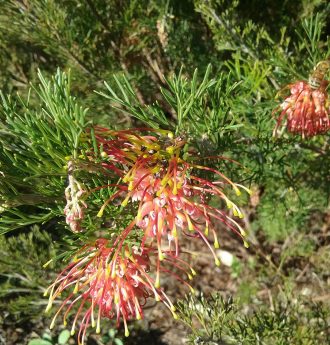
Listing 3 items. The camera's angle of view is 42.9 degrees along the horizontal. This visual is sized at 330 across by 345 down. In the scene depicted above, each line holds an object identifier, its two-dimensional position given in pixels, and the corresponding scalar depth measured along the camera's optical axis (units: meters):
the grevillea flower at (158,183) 0.18
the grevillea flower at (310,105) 0.26
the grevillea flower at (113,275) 0.19
